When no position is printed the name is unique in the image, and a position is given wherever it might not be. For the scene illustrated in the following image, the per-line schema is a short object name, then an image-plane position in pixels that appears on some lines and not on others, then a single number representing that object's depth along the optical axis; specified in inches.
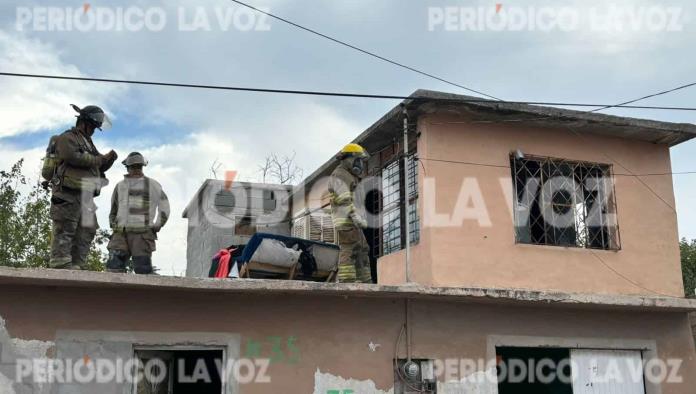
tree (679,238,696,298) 914.1
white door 352.2
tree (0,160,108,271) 689.2
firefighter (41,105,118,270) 277.3
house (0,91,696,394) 272.7
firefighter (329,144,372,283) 321.4
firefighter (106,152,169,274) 295.3
